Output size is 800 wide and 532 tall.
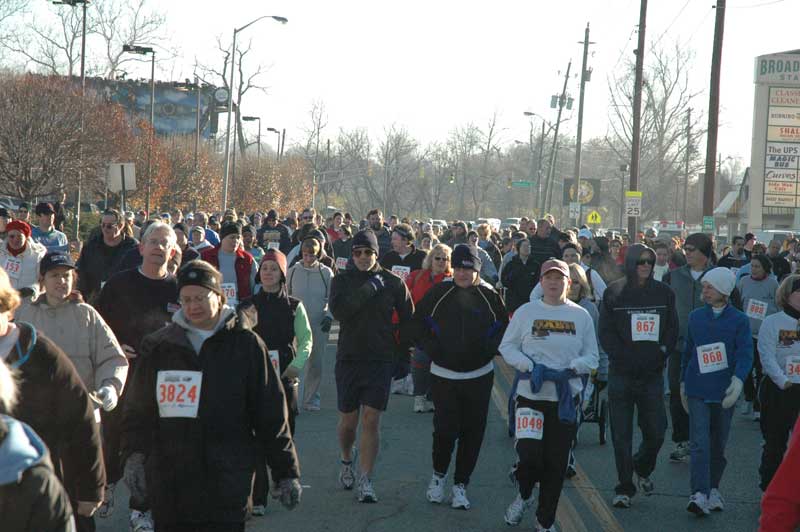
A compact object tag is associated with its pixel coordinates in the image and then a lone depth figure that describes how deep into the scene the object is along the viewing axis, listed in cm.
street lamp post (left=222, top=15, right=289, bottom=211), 4066
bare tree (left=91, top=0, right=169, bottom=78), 6588
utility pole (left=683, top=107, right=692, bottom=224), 7394
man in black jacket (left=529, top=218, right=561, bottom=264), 1786
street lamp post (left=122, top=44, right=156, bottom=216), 3719
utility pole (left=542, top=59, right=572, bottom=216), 6013
